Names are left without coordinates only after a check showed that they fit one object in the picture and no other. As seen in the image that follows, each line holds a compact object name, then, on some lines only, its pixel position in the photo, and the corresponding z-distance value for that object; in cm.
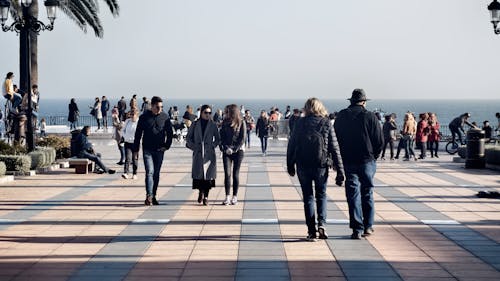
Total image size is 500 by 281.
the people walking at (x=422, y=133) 2725
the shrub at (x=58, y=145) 2423
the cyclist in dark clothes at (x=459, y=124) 3147
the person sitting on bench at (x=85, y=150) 2050
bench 2052
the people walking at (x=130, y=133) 1838
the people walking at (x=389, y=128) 2652
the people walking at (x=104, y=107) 4516
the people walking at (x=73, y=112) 4306
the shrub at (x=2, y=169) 1809
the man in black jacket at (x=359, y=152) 1046
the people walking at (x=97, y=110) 4422
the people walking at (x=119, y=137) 2317
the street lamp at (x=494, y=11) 1714
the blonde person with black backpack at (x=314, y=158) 1021
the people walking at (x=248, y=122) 3627
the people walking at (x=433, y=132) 2836
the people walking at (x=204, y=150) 1365
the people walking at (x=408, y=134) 2683
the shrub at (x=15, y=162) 1958
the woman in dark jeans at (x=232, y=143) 1374
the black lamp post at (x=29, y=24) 2078
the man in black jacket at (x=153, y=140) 1380
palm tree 2747
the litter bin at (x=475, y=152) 2228
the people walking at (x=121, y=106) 4343
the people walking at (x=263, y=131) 2977
